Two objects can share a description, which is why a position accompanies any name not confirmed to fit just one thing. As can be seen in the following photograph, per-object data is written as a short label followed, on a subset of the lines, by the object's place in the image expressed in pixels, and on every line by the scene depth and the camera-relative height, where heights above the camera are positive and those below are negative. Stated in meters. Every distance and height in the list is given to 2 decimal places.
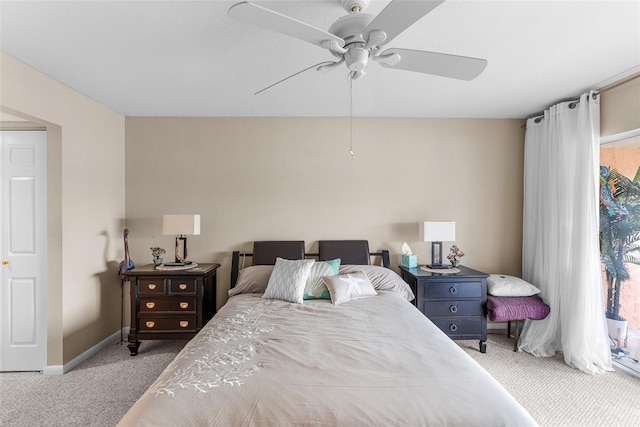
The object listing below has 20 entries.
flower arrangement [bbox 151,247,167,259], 3.47 -0.43
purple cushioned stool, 3.09 -0.96
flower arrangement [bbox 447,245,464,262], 3.53 -0.48
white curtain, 2.88 -0.21
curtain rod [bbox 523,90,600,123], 2.93 +1.11
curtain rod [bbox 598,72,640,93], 2.63 +1.16
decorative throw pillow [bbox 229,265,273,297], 3.12 -0.69
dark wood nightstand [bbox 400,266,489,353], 3.17 -0.92
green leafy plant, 2.93 -0.20
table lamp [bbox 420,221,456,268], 3.42 -0.20
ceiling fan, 1.29 +0.84
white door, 2.88 -0.44
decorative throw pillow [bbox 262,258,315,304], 2.77 -0.63
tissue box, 3.51 -0.55
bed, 1.22 -0.78
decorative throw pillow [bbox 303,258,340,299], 2.86 -0.64
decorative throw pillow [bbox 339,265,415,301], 3.09 -0.67
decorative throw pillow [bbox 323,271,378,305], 2.72 -0.67
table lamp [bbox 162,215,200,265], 3.28 -0.12
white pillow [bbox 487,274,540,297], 3.21 -0.79
